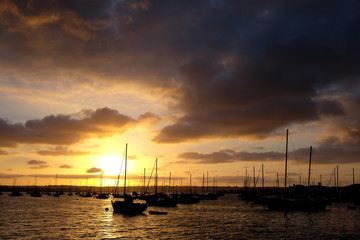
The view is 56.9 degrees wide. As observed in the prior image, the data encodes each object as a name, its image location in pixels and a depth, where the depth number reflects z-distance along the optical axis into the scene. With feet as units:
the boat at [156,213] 288.92
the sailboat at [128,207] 277.03
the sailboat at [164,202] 378.79
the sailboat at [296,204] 305.94
